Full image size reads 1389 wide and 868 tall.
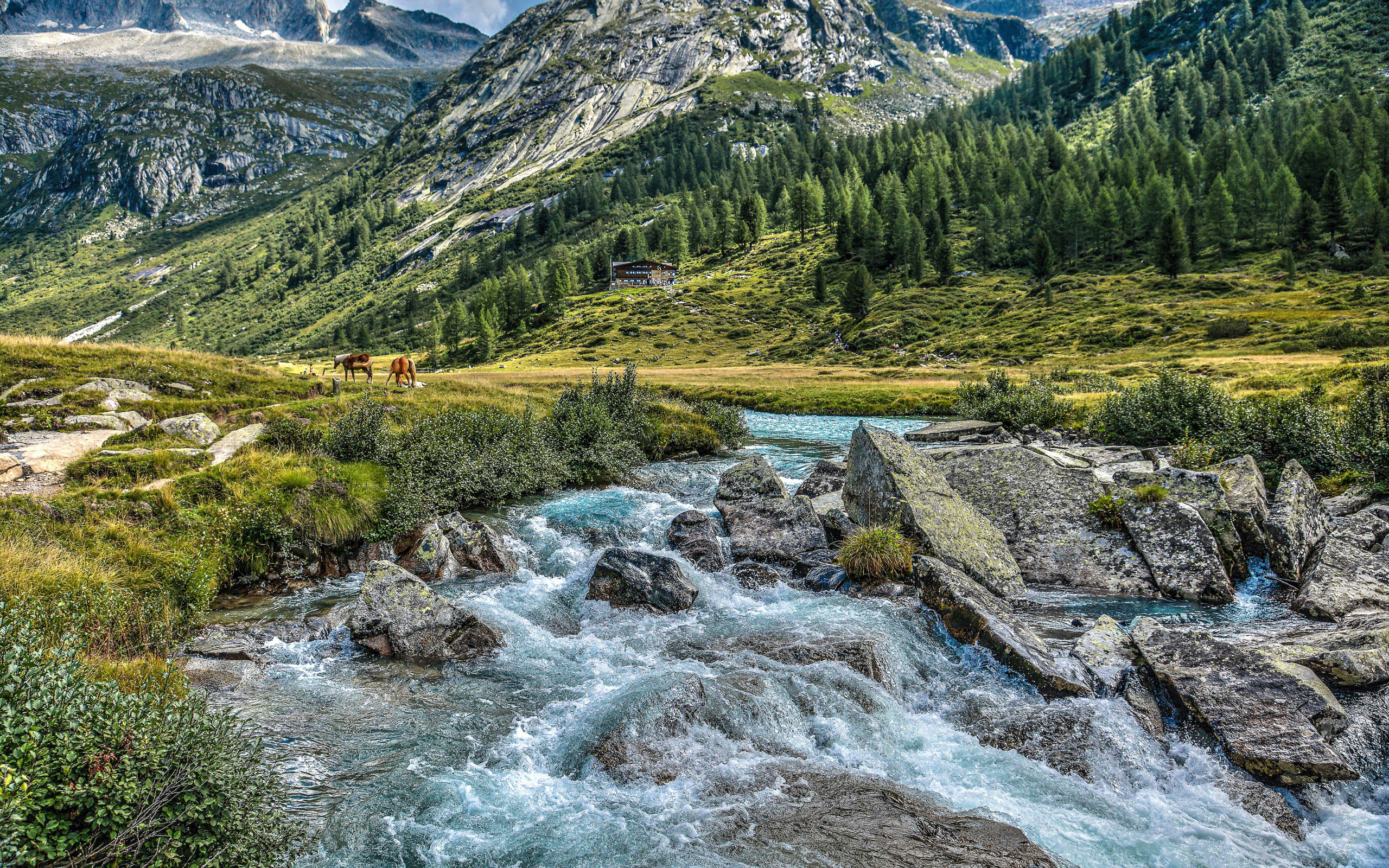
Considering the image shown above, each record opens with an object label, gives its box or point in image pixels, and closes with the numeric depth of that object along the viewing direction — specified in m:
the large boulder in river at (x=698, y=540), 18.55
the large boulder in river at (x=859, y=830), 7.84
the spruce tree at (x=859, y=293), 119.81
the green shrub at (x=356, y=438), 21.86
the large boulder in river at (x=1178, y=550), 15.37
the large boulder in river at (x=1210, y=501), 16.19
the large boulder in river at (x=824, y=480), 24.02
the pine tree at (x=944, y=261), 130.25
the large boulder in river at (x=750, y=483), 22.48
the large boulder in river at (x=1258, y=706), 8.96
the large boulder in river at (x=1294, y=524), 15.73
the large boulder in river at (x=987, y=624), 11.33
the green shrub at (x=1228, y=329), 73.88
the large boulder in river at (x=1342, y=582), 13.02
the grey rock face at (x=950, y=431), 35.72
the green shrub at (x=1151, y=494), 16.88
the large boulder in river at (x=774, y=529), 18.98
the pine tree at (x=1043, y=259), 121.31
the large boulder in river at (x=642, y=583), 16.03
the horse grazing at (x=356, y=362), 38.25
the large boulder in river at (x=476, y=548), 18.48
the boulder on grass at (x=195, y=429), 21.34
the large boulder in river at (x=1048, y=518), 16.52
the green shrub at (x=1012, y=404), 38.62
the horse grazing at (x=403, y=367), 35.91
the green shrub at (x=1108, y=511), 17.56
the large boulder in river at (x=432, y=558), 17.59
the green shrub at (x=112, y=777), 5.42
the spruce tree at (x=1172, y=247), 110.31
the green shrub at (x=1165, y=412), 26.75
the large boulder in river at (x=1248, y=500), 16.72
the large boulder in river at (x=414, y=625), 13.52
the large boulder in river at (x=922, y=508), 16.52
